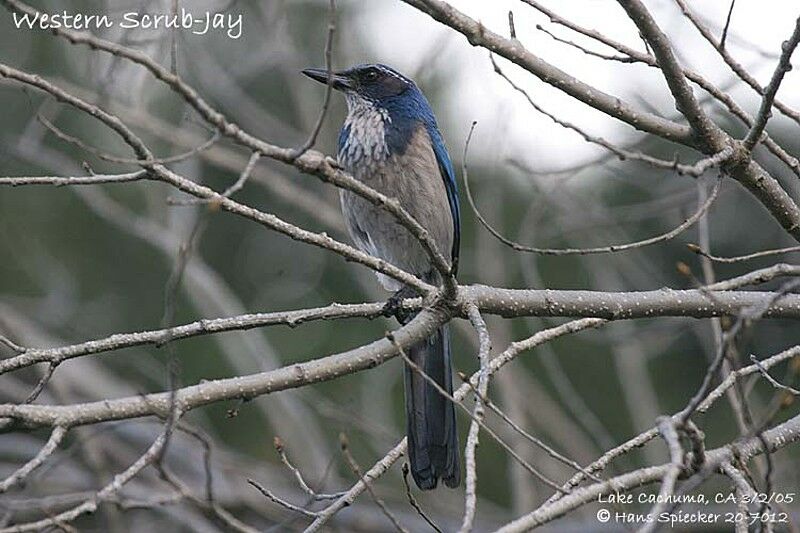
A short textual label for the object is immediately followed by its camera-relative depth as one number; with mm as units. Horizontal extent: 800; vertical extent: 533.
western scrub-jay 10570
